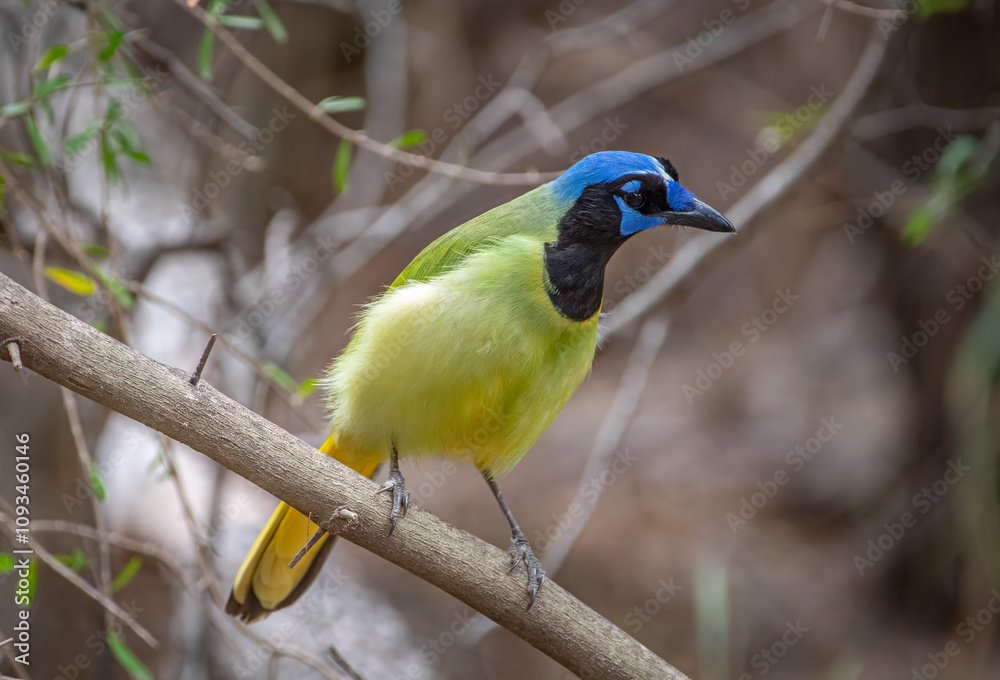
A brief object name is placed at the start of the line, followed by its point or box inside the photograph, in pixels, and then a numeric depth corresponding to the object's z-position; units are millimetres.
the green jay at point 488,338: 5484
